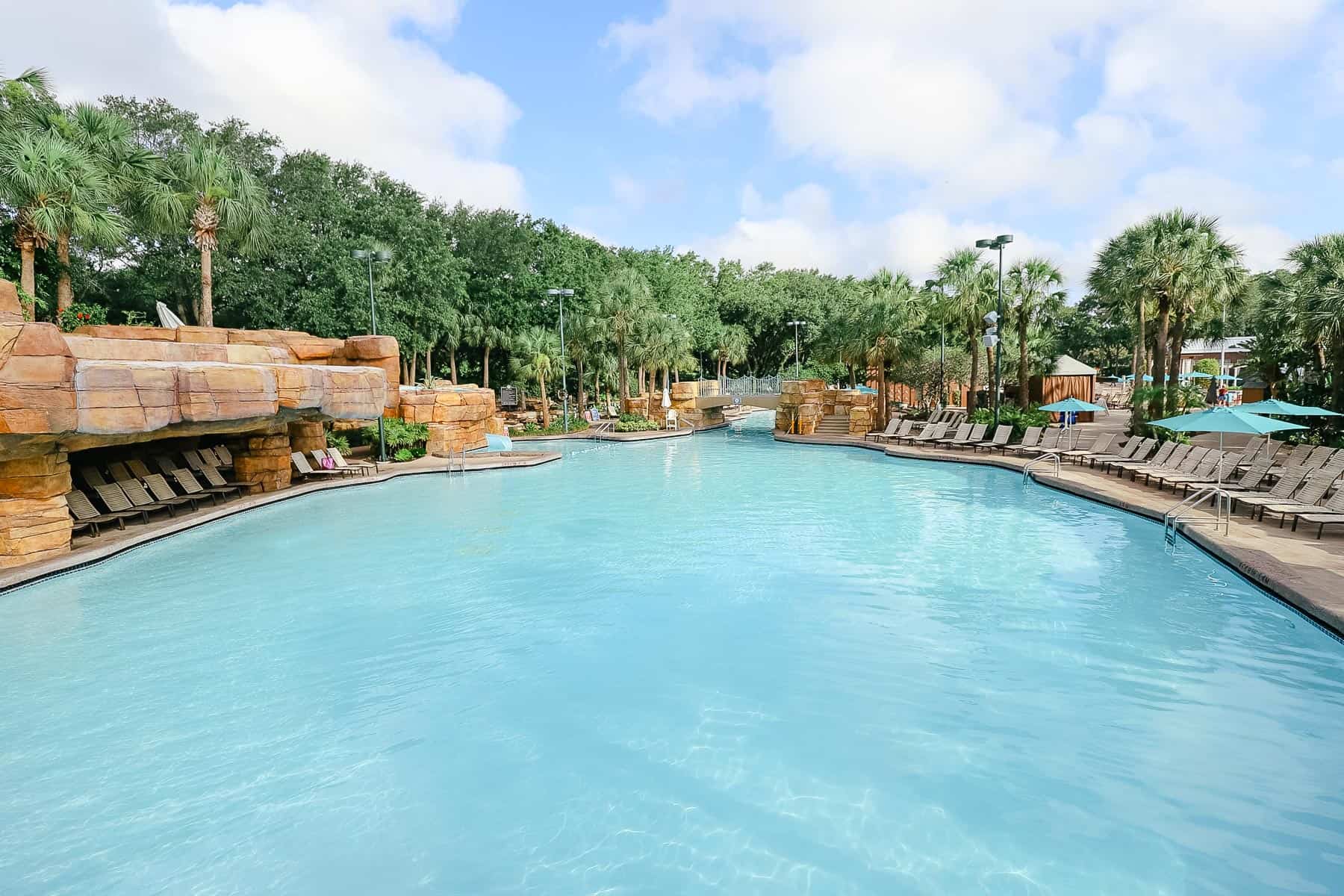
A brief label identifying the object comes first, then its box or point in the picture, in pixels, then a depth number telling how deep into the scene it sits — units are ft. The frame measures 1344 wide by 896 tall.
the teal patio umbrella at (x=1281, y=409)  42.04
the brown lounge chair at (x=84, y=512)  39.55
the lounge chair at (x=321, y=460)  63.16
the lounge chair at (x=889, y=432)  94.68
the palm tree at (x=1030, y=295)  88.17
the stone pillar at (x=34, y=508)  33.58
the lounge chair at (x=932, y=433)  84.33
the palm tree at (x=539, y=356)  120.47
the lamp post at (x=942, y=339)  94.22
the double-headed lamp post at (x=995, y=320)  68.74
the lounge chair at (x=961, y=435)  80.43
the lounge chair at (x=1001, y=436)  74.23
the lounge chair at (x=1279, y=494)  37.91
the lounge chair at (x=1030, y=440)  72.66
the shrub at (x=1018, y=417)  79.30
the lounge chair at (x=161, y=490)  45.96
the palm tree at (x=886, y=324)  103.81
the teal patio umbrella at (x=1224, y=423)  37.22
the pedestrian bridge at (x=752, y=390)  186.19
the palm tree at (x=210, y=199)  77.61
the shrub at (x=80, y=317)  67.51
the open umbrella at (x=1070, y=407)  68.85
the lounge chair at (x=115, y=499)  42.24
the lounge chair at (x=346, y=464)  64.69
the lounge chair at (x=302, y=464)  60.44
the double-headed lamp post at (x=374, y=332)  72.90
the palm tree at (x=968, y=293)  88.99
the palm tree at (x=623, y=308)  119.03
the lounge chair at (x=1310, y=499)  35.47
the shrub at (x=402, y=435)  77.56
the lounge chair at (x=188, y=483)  48.73
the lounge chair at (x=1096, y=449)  63.72
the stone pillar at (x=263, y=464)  55.21
